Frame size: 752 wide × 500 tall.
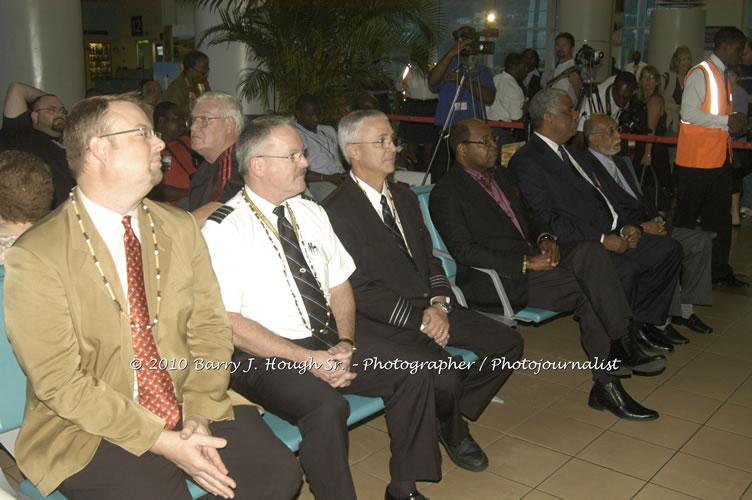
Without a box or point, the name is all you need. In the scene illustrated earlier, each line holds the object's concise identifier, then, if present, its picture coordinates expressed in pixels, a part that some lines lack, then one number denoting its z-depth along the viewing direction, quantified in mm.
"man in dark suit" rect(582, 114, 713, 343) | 4844
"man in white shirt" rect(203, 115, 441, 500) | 2594
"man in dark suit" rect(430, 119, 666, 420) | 3707
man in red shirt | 4812
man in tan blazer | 1954
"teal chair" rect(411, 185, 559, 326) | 3668
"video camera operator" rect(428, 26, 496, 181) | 6773
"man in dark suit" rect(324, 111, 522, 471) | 3131
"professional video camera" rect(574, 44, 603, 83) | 7023
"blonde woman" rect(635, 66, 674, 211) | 8445
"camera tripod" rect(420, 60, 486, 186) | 7012
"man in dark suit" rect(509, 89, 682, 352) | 4293
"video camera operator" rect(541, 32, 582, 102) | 8492
